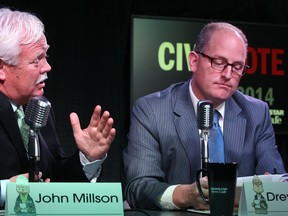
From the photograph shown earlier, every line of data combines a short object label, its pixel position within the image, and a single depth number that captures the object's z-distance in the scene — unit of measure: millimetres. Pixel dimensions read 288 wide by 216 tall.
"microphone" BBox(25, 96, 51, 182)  3023
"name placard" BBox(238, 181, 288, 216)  2910
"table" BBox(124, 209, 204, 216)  3127
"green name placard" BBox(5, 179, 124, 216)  2610
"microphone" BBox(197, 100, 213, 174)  3247
